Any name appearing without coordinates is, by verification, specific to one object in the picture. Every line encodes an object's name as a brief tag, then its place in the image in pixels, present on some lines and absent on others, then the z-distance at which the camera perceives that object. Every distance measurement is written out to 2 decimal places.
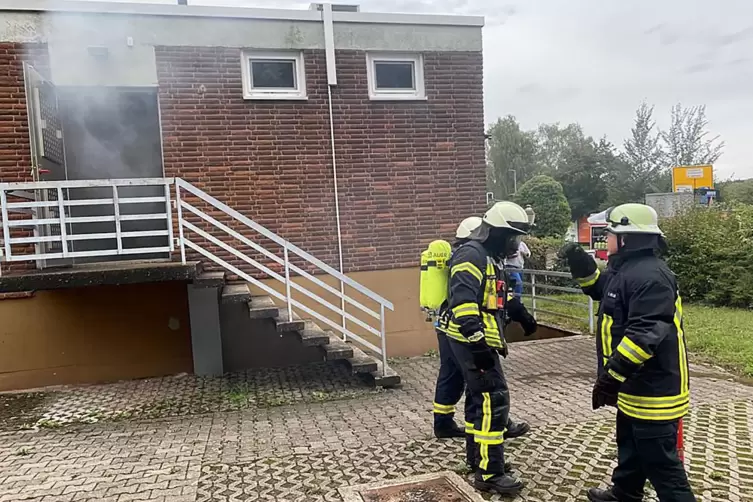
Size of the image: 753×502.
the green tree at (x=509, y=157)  48.44
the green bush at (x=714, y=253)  11.62
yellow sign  21.03
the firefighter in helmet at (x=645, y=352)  3.01
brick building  7.11
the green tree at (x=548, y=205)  30.77
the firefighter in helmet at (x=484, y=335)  3.75
